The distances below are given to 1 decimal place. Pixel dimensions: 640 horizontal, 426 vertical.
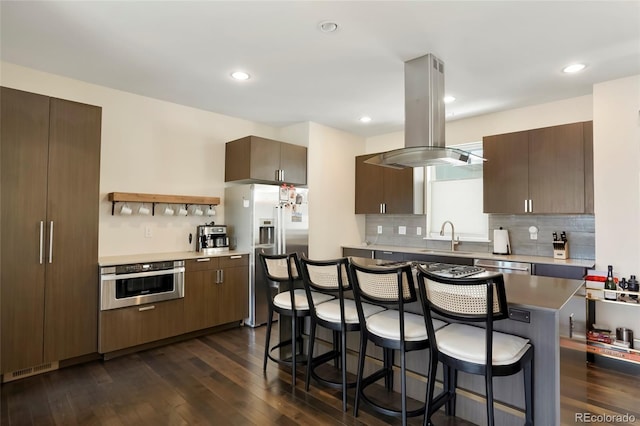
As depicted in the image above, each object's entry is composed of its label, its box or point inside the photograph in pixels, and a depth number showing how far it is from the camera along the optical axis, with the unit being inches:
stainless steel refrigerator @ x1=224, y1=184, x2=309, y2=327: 167.6
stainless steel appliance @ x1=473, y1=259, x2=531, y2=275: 146.4
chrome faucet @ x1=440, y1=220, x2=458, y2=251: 187.2
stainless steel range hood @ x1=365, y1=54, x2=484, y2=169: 113.0
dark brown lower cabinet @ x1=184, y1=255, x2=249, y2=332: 149.1
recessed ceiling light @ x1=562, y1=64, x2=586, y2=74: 122.8
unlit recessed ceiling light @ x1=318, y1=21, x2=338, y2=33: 98.8
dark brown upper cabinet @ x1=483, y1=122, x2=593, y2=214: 141.7
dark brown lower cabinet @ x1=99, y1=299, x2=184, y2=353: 126.7
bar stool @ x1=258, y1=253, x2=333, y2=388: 107.8
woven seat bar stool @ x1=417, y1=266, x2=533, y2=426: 67.7
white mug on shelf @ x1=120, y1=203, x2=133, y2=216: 146.6
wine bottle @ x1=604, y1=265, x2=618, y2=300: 126.9
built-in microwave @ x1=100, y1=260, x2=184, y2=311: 126.9
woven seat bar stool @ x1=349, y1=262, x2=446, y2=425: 81.1
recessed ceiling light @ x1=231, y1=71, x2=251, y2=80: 132.8
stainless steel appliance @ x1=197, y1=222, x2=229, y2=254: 165.5
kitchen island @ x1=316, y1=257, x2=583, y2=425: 72.3
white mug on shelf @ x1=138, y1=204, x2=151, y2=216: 153.4
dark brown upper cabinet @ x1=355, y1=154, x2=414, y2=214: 199.5
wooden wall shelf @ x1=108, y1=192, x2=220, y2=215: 145.4
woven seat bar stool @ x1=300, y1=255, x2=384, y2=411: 94.9
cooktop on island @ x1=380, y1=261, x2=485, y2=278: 98.7
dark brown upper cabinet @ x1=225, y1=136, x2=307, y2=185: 172.7
